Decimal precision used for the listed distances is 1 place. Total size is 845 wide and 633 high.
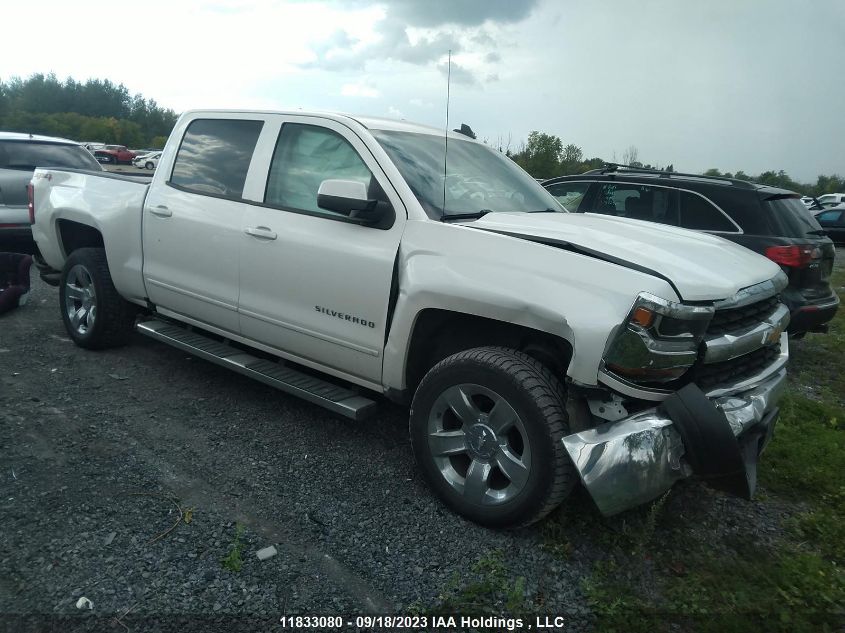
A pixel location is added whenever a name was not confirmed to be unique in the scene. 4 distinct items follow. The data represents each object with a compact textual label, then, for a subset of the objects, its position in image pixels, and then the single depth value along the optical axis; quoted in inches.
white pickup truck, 105.2
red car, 1972.9
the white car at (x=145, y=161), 1736.0
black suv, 222.7
